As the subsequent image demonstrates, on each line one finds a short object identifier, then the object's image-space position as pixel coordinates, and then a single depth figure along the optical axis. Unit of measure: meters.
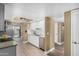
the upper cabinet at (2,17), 0.95
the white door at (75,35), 0.97
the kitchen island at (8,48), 0.96
